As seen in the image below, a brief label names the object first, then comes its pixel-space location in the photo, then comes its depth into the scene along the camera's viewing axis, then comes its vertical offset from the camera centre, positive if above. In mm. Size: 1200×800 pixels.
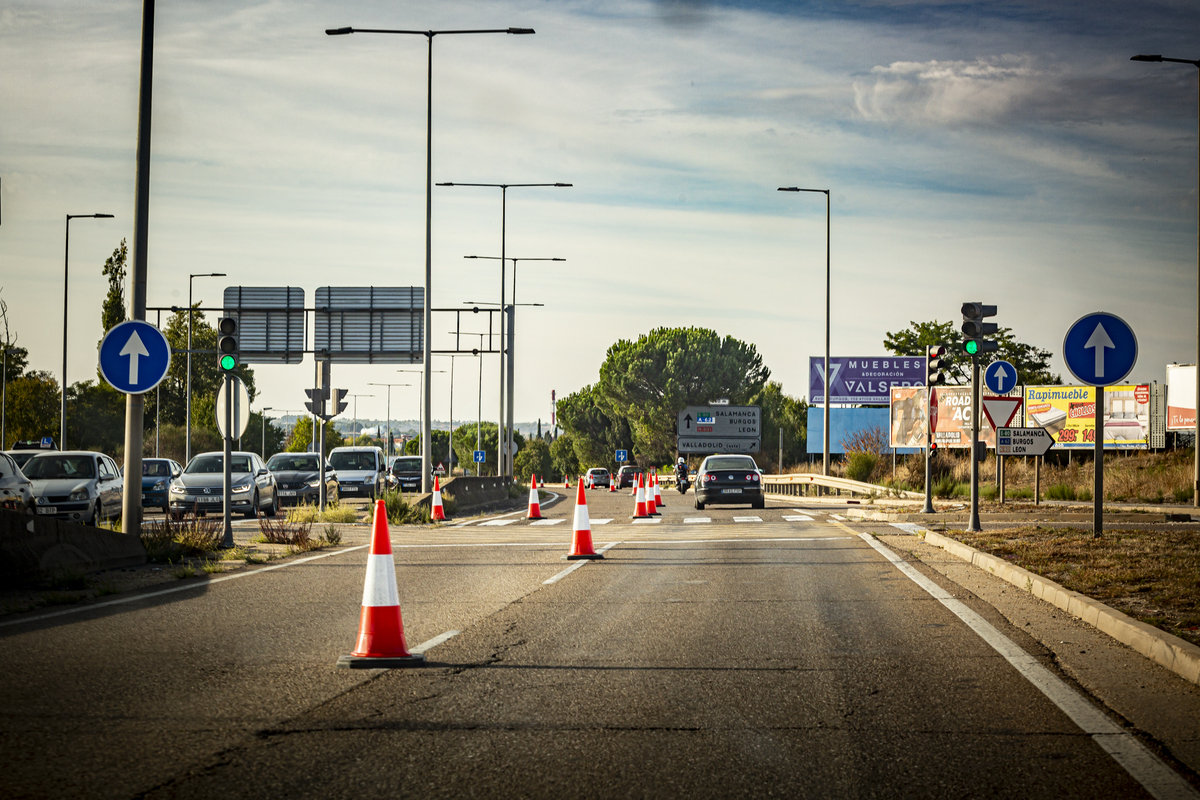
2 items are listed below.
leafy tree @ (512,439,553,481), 154250 -4244
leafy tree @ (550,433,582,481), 131000 -3430
